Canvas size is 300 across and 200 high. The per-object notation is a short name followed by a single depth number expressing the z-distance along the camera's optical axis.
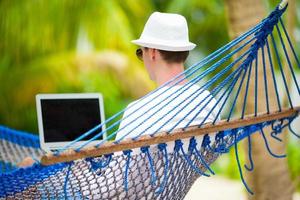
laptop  3.92
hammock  3.20
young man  3.26
